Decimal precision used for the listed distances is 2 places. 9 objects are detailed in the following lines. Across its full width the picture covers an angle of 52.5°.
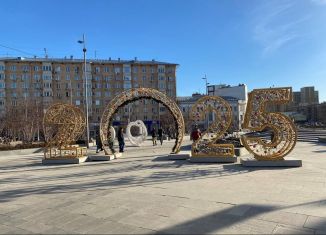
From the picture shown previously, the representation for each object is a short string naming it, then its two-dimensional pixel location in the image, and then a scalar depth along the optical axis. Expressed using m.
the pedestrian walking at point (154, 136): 29.00
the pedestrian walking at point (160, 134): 29.09
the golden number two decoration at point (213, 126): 15.04
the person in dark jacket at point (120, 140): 21.08
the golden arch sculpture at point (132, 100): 17.83
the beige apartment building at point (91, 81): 73.56
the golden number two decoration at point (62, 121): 17.30
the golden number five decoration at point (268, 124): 13.20
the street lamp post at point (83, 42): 31.60
